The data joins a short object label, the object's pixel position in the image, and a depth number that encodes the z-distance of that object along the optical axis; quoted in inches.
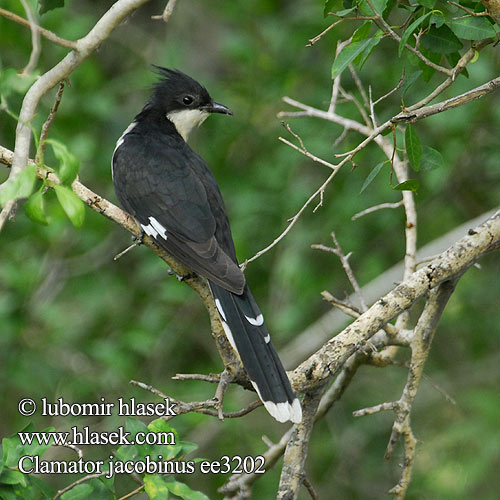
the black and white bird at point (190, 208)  214.2
